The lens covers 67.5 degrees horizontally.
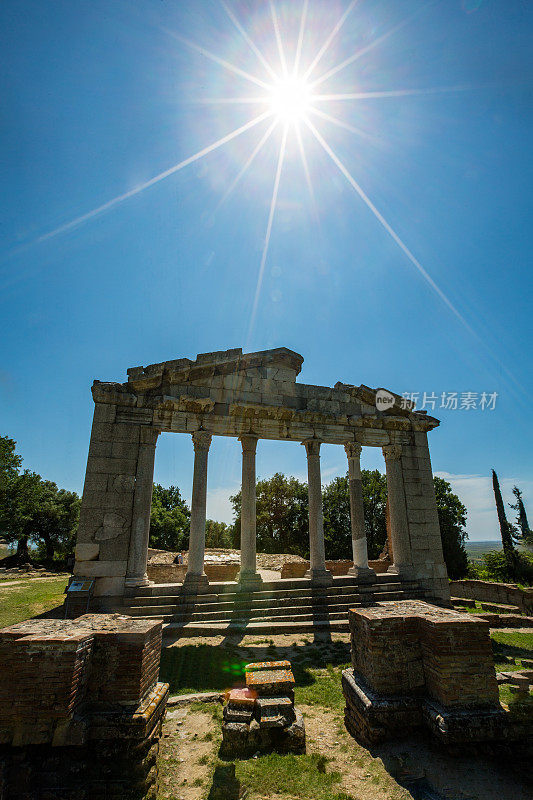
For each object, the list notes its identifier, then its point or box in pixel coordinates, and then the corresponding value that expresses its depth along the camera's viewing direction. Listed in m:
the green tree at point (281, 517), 43.59
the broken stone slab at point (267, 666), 6.18
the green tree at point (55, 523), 44.66
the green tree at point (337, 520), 40.84
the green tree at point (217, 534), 53.00
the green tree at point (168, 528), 45.19
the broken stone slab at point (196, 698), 6.60
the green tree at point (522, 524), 35.81
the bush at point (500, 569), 28.88
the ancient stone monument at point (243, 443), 12.48
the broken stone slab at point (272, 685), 5.54
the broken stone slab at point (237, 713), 5.17
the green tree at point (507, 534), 29.66
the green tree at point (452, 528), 33.22
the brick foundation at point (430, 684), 4.64
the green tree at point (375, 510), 40.78
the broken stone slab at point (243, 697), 5.33
